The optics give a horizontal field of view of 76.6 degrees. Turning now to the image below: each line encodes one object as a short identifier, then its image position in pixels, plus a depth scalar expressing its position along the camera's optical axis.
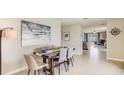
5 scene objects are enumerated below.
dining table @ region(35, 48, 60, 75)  2.06
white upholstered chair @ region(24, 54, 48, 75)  1.82
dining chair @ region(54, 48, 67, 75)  2.22
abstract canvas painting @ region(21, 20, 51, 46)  2.37
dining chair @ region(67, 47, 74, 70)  2.57
